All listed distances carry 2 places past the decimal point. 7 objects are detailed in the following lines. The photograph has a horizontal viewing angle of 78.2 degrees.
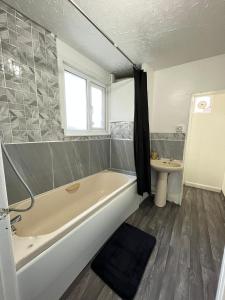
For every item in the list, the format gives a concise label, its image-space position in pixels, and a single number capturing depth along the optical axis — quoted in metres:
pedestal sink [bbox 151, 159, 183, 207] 2.30
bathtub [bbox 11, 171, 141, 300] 0.91
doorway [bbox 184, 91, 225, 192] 2.83
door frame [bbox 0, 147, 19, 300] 0.59
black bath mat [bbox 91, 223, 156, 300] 1.21
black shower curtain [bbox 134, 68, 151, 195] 2.02
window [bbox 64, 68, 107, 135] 2.07
